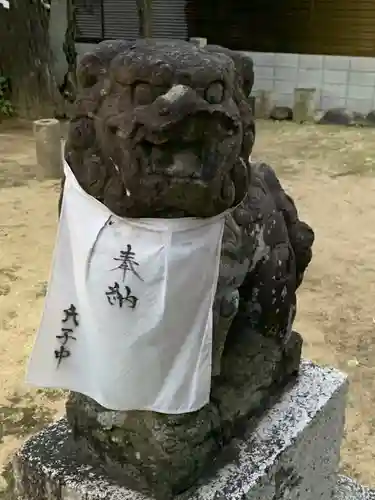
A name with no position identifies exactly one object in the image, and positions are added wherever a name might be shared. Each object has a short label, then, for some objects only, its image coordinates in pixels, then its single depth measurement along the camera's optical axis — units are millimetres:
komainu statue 1009
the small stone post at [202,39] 6973
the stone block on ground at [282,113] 7141
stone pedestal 1254
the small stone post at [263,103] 7129
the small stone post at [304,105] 6949
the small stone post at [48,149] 5137
